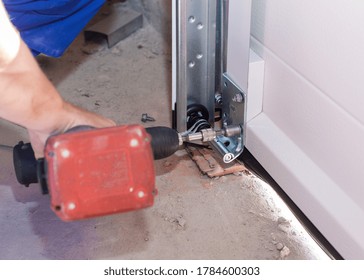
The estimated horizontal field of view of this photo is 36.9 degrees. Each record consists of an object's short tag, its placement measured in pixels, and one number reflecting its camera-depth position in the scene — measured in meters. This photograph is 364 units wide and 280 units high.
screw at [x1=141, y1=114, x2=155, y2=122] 1.79
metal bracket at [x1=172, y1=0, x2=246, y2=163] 1.42
